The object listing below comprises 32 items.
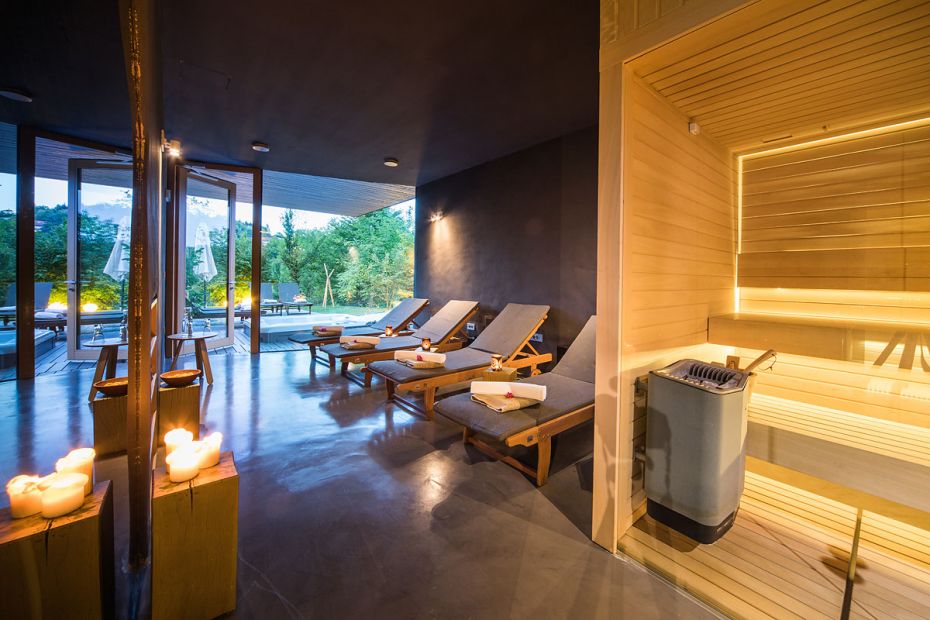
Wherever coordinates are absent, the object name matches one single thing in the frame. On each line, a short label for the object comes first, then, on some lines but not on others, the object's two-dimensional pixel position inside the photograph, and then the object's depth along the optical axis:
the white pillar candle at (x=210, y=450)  1.44
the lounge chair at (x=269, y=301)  10.40
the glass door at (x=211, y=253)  6.11
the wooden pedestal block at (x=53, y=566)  1.05
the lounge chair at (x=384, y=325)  5.46
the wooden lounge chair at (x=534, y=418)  2.25
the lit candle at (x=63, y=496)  1.15
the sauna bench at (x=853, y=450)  1.75
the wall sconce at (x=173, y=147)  3.82
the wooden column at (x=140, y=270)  1.35
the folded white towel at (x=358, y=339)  4.64
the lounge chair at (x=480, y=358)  3.48
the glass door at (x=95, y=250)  5.09
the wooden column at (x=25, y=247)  4.41
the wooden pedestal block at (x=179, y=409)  2.88
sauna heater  1.71
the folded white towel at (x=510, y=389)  2.55
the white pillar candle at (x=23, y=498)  1.15
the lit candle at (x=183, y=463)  1.34
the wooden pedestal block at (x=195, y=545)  1.27
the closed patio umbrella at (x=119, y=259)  4.98
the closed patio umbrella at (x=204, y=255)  6.22
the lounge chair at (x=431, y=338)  4.46
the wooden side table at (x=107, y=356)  3.64
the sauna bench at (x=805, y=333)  2.05
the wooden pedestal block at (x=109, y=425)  2.71
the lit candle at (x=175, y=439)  1.49
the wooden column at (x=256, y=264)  6.17
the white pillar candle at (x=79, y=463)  1.36
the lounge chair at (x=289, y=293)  10.55
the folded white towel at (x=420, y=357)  3.71
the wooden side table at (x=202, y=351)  4.23
